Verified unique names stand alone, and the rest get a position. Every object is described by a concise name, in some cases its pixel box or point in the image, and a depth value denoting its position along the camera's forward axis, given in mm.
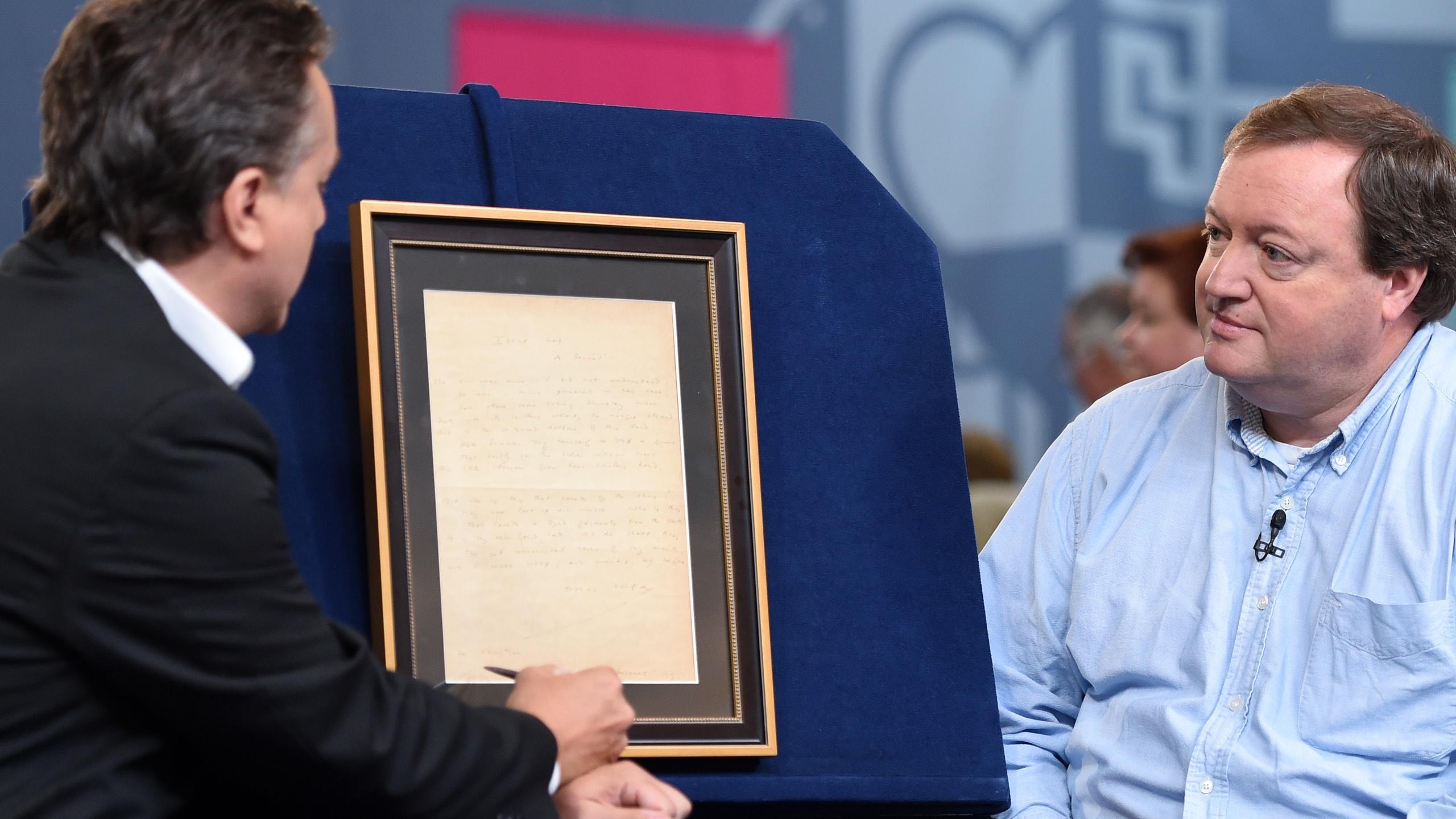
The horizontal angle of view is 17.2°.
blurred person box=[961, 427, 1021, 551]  6615
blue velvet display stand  3691
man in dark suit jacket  3362
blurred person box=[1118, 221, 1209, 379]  5074
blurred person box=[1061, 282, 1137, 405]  6269
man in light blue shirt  3780
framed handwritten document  3630
